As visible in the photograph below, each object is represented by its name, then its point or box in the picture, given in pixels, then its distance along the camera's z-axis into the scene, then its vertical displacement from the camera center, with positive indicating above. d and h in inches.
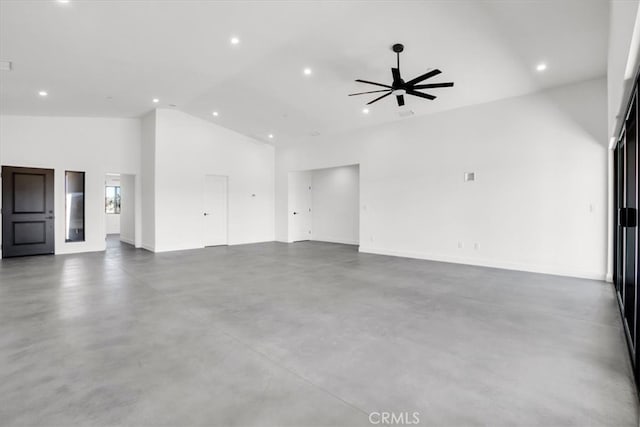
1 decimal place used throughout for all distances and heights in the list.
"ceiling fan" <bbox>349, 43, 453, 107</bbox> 180.9 +71.4
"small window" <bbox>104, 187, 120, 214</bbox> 509.7 +12.0
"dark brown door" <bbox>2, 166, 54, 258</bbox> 301.4 -4.4
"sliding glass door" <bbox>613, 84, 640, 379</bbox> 104.1 -8.6
